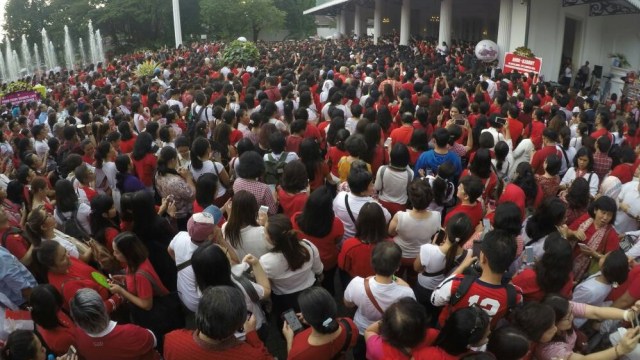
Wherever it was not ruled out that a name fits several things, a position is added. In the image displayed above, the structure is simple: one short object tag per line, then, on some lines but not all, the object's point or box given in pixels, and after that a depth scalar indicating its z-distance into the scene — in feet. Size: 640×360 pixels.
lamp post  88.59
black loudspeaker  54.03
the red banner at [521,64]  33.01
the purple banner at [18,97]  33.91
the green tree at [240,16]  114.73
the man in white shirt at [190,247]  10.29
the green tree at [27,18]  129.39
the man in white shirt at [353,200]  12.68
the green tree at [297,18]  148.89
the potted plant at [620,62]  54.44
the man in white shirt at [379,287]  9.23
